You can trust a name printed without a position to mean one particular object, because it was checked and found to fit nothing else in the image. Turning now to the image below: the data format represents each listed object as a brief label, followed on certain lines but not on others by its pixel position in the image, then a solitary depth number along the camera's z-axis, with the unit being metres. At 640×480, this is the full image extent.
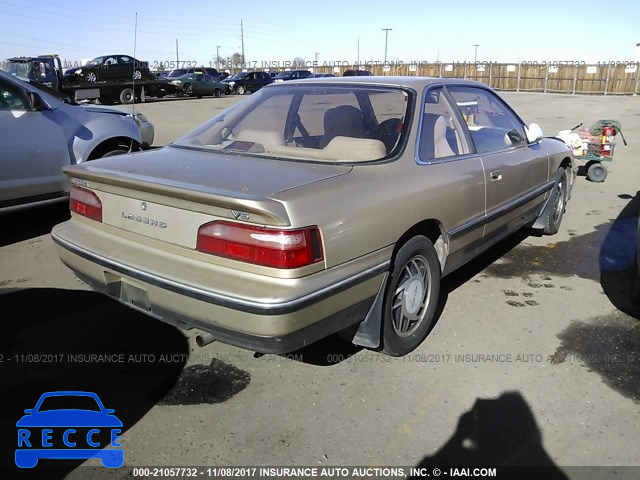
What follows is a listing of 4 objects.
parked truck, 20.92
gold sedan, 2.42
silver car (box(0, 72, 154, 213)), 5.18
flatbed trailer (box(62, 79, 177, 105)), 22.12
